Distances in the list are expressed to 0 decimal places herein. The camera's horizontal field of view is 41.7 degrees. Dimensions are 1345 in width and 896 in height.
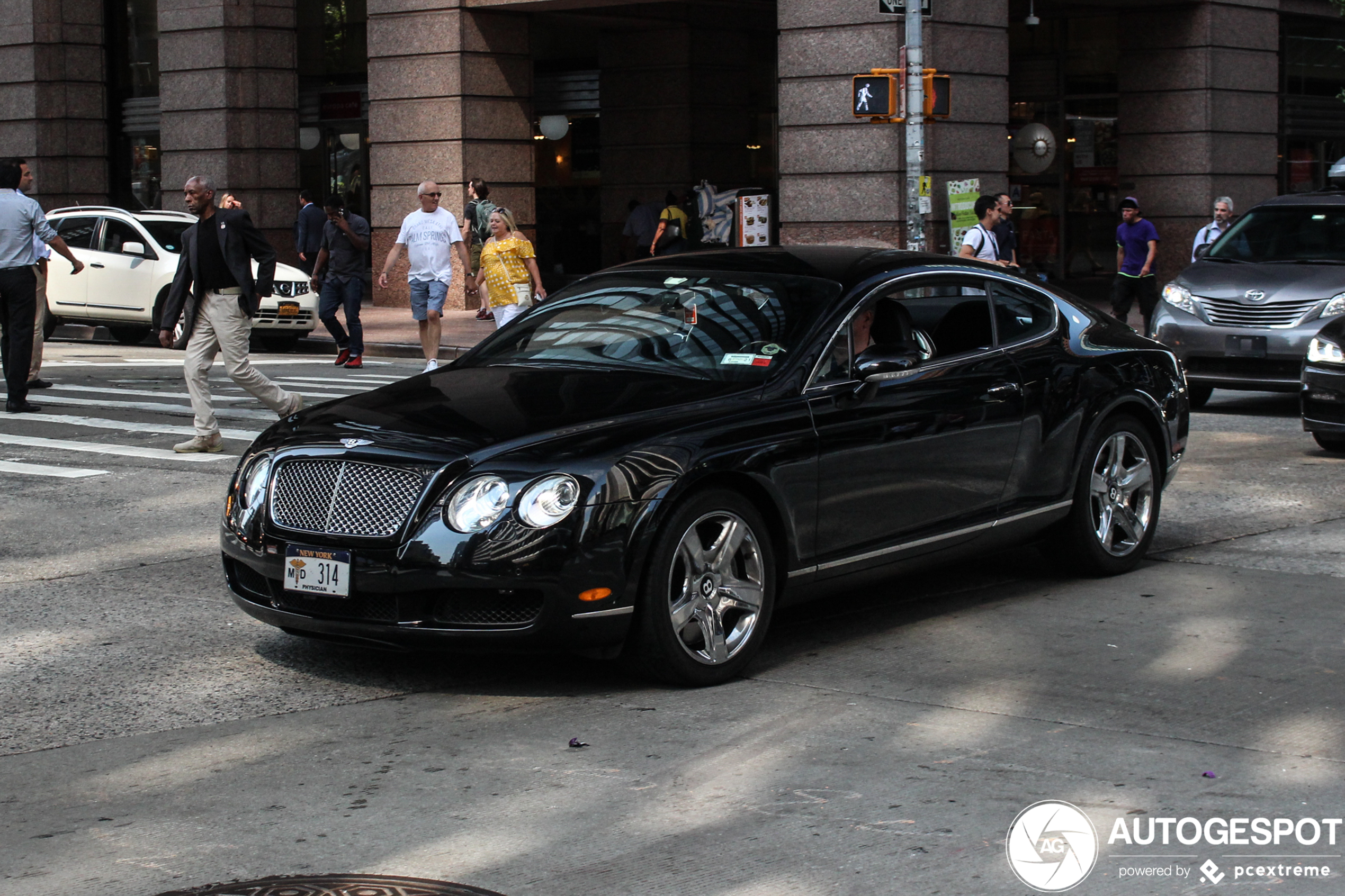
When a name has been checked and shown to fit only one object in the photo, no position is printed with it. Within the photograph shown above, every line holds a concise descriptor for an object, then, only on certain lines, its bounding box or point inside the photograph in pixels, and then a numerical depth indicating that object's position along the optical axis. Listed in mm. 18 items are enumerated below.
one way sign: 19312
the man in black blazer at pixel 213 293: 11688
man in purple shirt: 20062
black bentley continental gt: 5766
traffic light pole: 19141
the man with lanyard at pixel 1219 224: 20250
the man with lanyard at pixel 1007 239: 18859
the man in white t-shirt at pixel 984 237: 16266
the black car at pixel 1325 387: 11711
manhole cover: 4133
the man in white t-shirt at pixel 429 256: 17516
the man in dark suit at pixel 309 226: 22828
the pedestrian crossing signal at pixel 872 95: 18969
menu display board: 27203
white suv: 21781
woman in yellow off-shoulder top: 16328
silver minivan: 14406
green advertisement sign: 23375
